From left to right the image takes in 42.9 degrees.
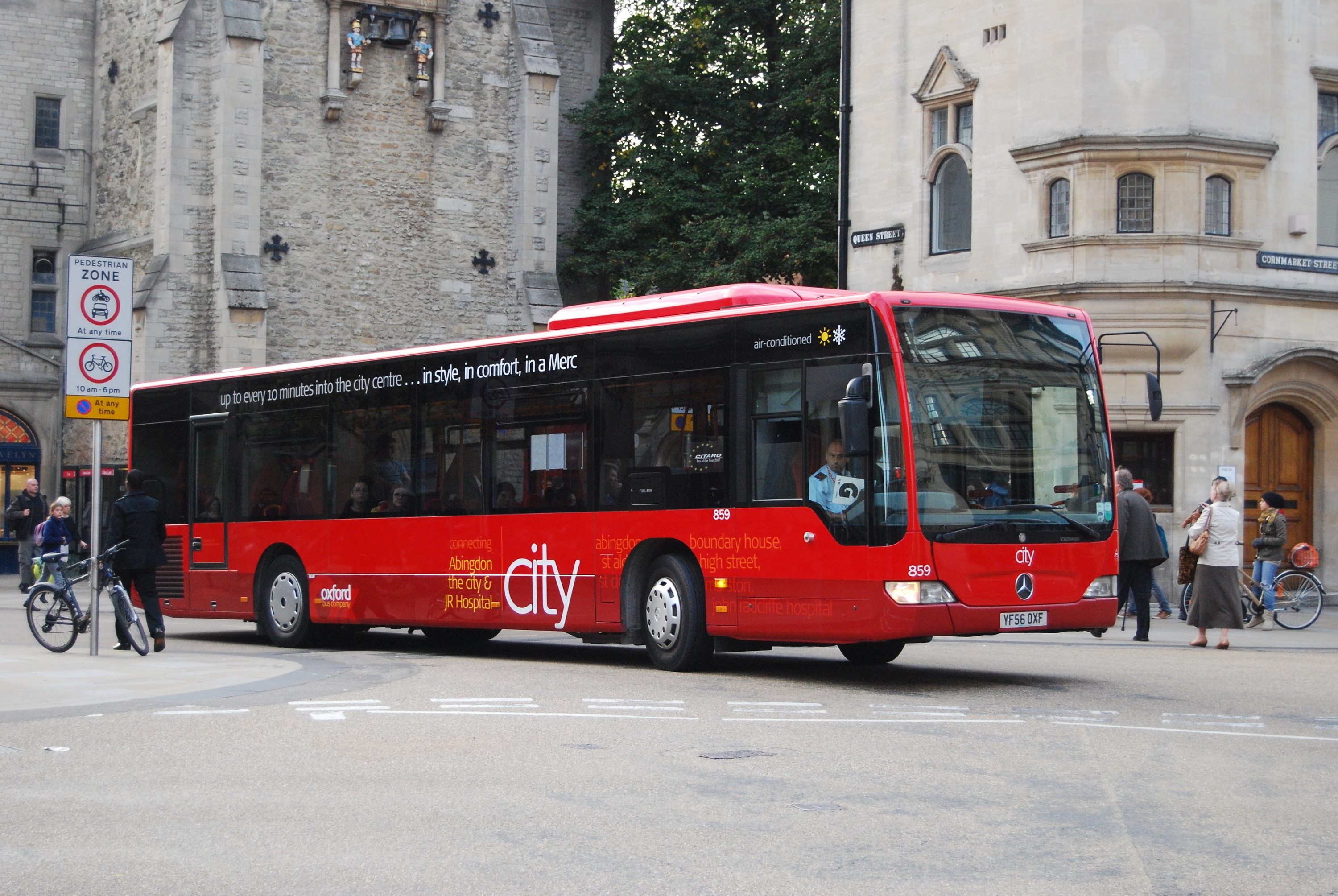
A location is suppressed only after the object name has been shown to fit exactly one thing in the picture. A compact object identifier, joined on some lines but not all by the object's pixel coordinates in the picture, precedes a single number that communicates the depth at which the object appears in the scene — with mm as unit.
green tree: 35906
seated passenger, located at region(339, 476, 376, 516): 16547
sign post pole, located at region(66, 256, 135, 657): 15102
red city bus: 12062
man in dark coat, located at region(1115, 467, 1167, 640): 18672
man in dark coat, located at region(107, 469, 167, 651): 15484
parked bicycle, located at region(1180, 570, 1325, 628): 20219
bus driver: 12162
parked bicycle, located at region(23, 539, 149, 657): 15430
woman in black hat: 20406
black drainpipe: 27984
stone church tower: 36156
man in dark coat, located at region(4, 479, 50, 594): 28842
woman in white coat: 16484
